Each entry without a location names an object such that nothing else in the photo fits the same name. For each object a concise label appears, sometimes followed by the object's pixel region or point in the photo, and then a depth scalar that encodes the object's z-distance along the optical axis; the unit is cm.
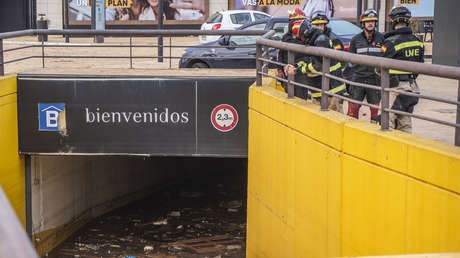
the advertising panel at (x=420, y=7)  2672
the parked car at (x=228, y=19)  2367
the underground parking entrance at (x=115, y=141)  1246
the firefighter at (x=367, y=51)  805
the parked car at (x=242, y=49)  1495
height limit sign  1234
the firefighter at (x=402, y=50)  703
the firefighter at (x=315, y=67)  812
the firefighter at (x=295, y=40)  878
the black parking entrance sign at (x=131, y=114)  1244
